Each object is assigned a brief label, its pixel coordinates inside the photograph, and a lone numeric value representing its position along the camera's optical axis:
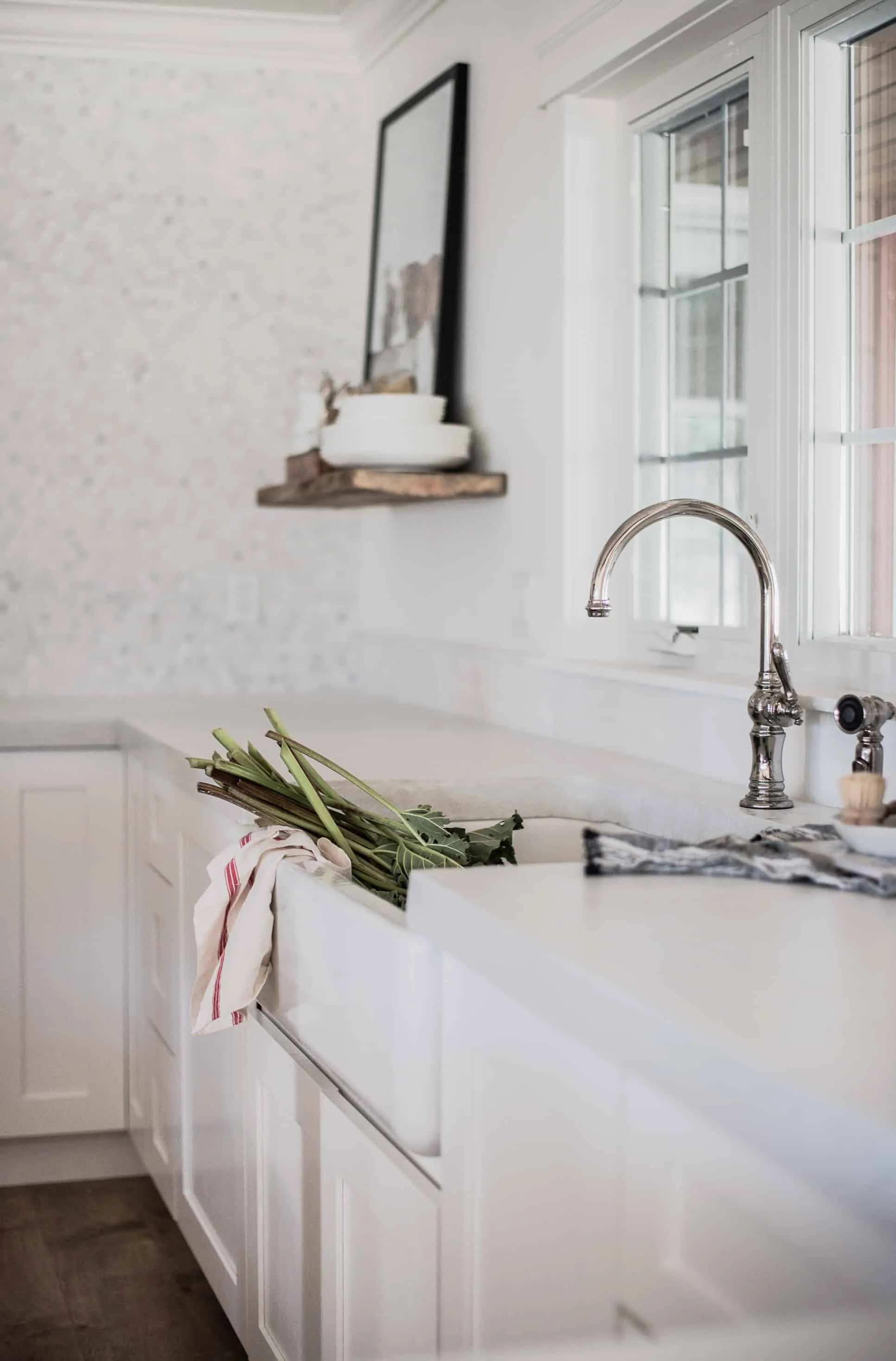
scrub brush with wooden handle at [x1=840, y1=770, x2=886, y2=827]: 1.38
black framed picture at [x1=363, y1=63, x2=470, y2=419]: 3.09
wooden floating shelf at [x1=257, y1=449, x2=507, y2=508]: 2.89
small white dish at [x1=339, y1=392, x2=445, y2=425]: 2.93
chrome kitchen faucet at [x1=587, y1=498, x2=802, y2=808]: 1.78
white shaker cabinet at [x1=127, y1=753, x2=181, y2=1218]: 2.60
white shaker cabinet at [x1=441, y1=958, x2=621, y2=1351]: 1.03
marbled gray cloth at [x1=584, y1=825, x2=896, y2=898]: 1.28
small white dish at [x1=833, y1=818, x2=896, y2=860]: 1.36
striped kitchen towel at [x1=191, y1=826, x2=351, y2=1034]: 1.71
